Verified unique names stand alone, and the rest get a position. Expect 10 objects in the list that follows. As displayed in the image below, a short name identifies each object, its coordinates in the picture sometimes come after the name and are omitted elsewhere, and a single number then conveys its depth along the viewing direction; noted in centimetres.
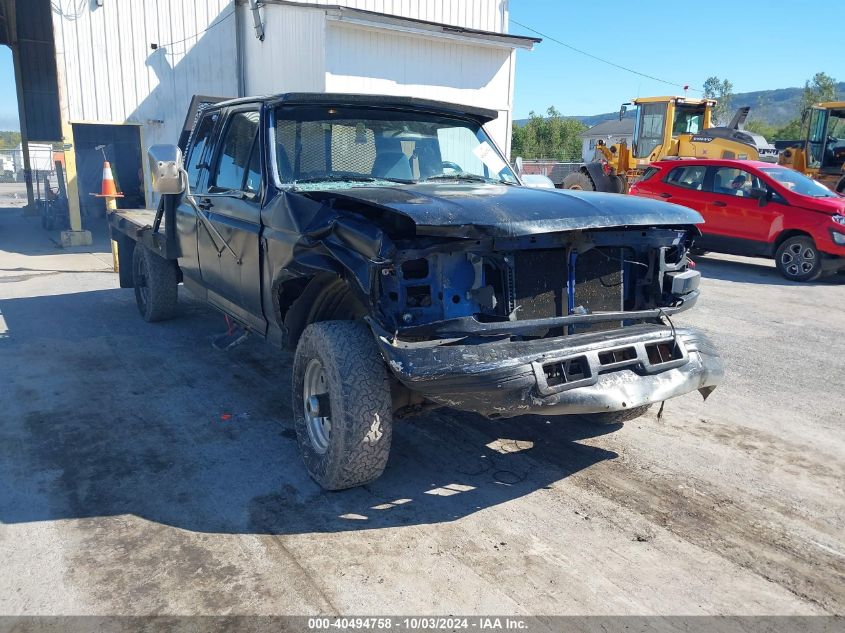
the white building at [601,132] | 6347
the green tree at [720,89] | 10600
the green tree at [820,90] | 7119
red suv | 1008
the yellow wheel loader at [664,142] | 1667
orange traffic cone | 988
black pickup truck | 313
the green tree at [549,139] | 6097
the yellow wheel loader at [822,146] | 1661
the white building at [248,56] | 1301
